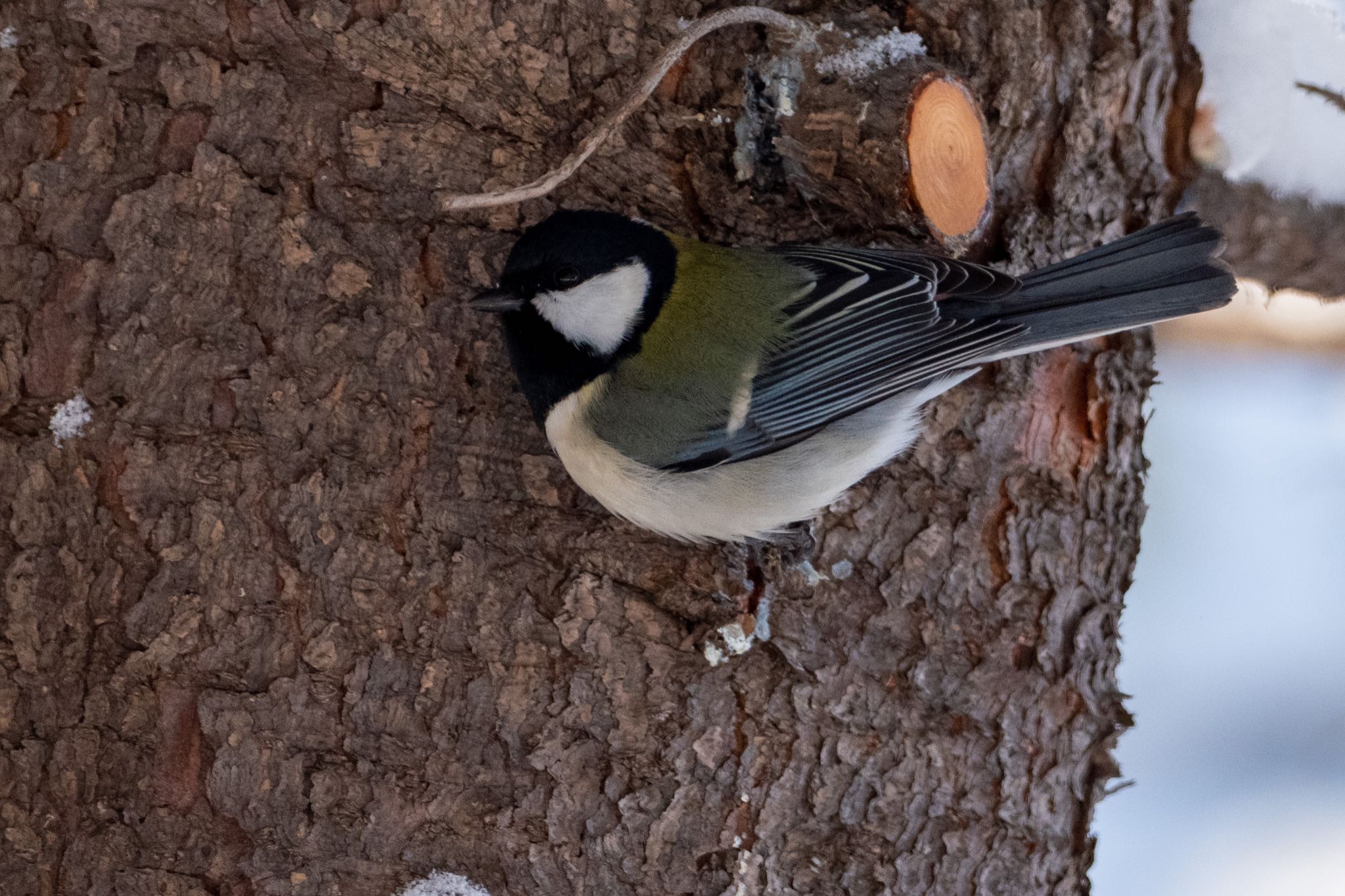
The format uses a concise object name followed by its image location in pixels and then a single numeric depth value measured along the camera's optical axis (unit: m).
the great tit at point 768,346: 3.25
